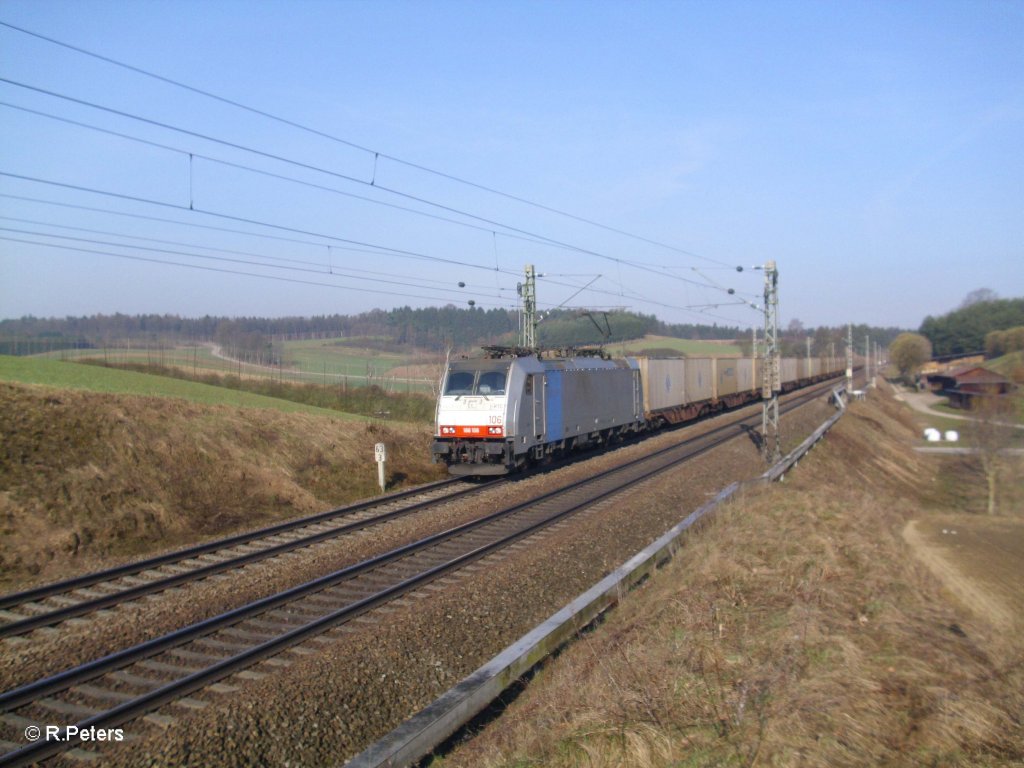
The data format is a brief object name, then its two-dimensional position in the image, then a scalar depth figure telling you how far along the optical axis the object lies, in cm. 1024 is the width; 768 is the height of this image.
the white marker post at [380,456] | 1761
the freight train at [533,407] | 1759
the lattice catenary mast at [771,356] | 2316
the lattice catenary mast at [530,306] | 2522
